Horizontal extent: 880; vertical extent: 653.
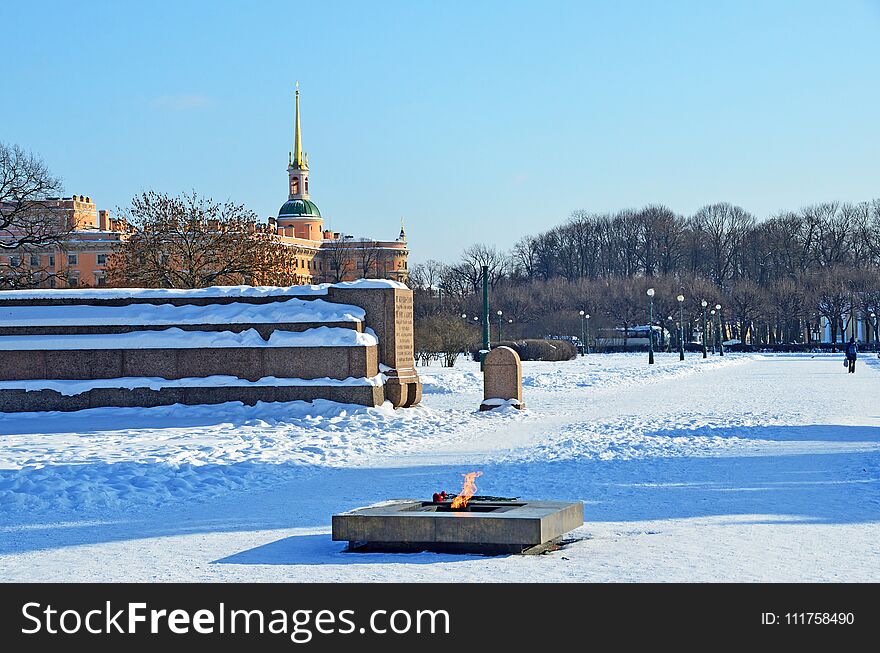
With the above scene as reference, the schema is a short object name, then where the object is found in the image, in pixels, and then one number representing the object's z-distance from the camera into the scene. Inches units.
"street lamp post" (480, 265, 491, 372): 1641.2
